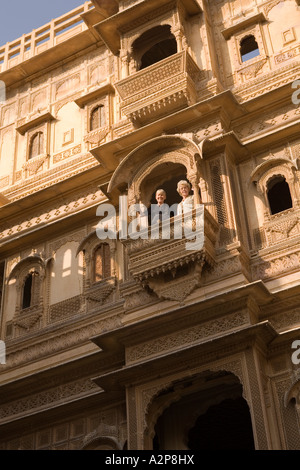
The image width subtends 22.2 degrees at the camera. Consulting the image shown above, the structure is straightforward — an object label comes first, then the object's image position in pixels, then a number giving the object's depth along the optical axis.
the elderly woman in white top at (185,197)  10.41
